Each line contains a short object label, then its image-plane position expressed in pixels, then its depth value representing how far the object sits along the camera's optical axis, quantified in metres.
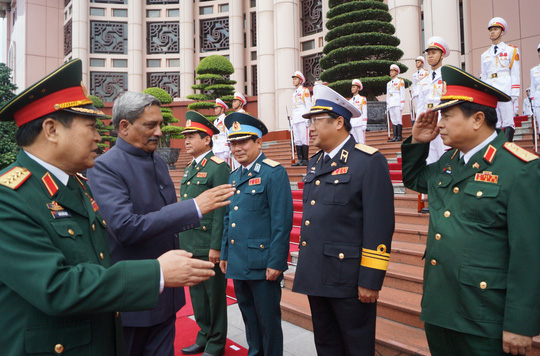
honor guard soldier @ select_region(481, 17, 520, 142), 6.02
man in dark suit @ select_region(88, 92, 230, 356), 1.90
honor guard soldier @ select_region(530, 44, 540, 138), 6.34
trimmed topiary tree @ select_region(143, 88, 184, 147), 15.07
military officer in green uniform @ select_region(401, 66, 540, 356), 1.65
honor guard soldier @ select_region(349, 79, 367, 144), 8.38
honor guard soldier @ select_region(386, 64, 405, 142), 8.91
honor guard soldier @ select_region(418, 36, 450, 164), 5.13
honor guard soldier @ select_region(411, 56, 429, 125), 8.08
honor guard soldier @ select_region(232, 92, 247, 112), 9.49
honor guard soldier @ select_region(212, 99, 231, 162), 9.88
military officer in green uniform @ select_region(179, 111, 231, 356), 3.36
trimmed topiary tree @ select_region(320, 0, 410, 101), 9.84
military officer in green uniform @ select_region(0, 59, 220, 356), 1.19
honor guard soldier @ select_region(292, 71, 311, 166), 8.63
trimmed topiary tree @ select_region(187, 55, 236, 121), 14.86
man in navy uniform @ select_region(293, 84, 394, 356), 2.29
